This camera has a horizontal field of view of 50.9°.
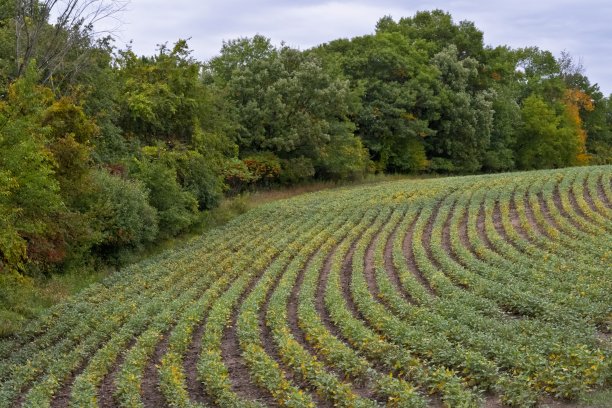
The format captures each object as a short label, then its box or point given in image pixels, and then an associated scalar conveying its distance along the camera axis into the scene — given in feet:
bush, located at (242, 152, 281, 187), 141.69
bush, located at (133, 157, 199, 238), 90.79
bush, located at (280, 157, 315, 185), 149.18
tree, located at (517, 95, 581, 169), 220.02
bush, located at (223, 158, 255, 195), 126.62
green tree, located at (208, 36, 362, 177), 146.51
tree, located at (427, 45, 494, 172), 184.55
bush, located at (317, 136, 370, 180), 154.81
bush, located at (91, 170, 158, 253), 76.02
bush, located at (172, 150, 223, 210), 104.22
